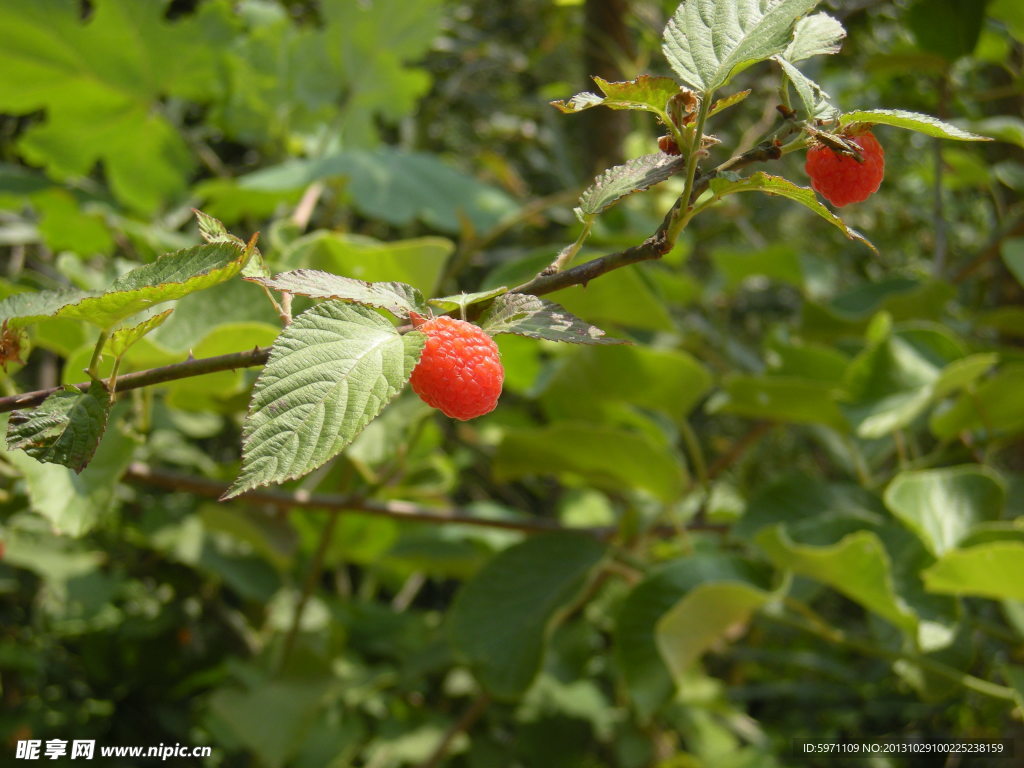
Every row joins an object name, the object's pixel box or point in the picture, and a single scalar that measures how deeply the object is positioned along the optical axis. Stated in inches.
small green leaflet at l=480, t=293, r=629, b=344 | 6.8
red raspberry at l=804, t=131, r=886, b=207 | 7.7
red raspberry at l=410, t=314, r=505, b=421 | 7.0
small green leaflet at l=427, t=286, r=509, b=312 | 7.3
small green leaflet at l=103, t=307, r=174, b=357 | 7.0
